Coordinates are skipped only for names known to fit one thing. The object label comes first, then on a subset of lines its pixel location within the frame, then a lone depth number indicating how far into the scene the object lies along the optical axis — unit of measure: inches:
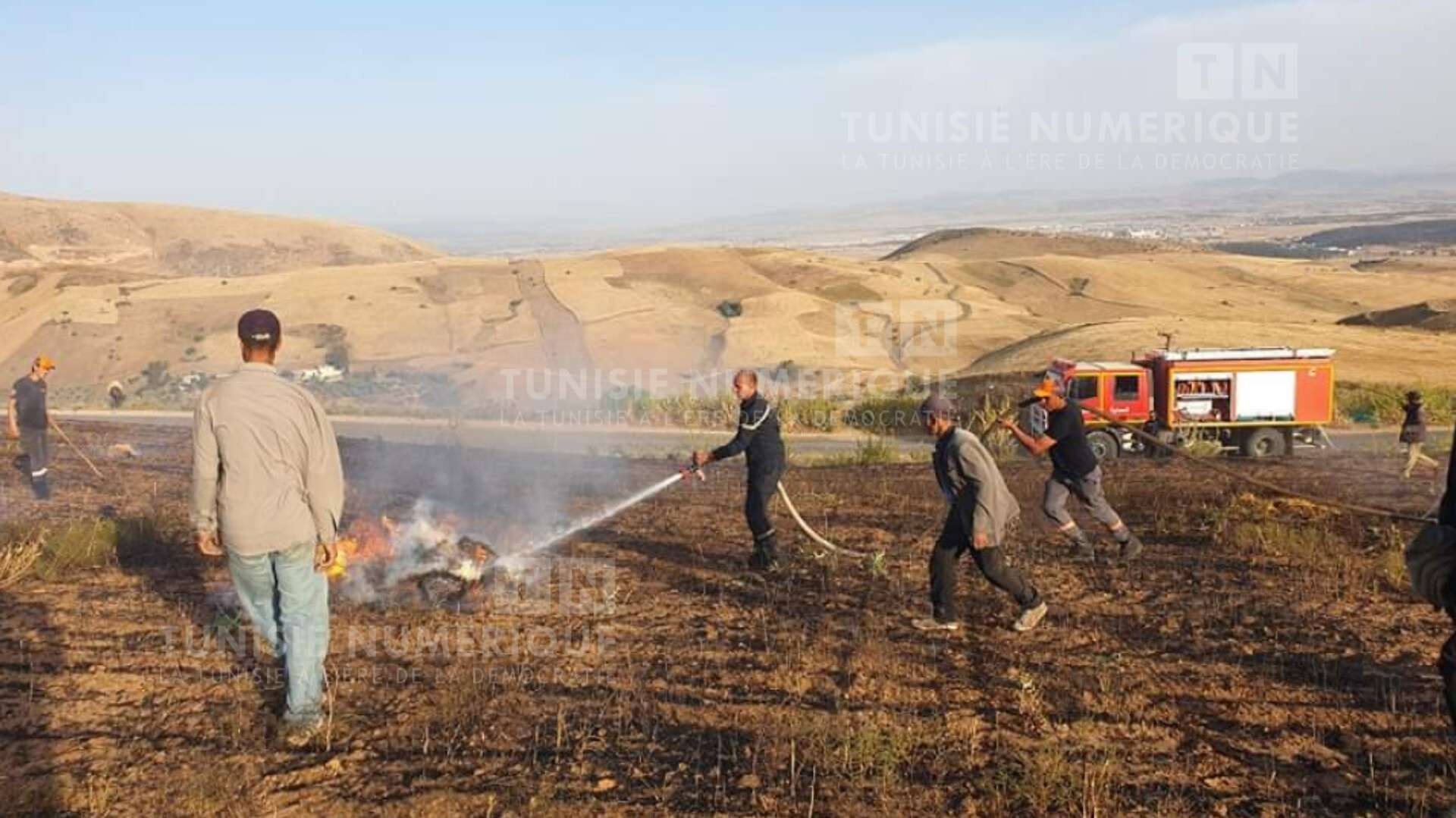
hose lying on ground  361.1
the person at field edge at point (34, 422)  502.0
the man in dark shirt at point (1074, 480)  364.8
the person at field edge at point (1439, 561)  153.9
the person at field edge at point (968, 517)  280.7
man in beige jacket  198.7
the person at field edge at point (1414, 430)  619.5
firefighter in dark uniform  360.5
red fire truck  847.7
